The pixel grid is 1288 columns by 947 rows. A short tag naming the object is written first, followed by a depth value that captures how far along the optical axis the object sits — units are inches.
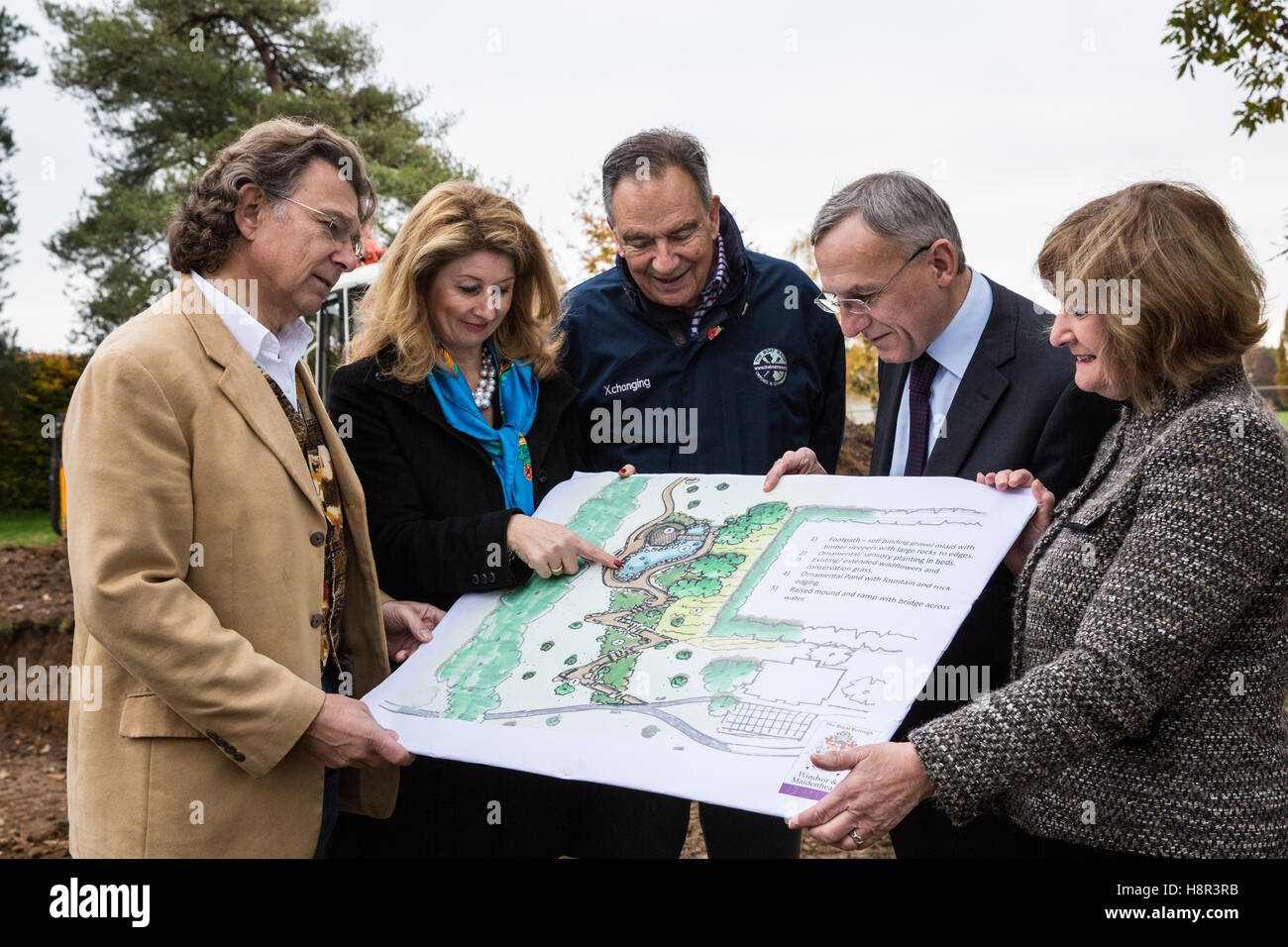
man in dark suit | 106.7
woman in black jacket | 121.1
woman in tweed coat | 76.2
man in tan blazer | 88.7
